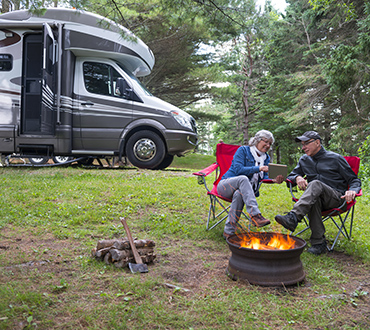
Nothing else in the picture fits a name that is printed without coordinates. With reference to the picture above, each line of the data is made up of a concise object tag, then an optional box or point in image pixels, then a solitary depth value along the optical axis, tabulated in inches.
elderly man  124.4
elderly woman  133.7
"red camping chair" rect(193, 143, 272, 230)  164.4
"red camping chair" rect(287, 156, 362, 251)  131.4
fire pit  97.6
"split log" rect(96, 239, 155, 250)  113.1
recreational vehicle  267.0
